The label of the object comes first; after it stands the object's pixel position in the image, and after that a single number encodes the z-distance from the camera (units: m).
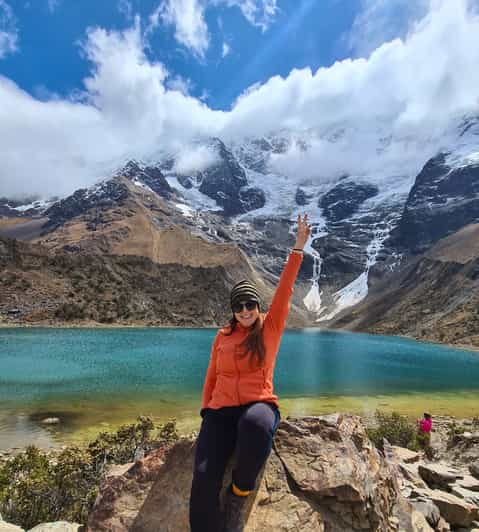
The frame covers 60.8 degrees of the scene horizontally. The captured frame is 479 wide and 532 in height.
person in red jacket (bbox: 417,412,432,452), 17.85
